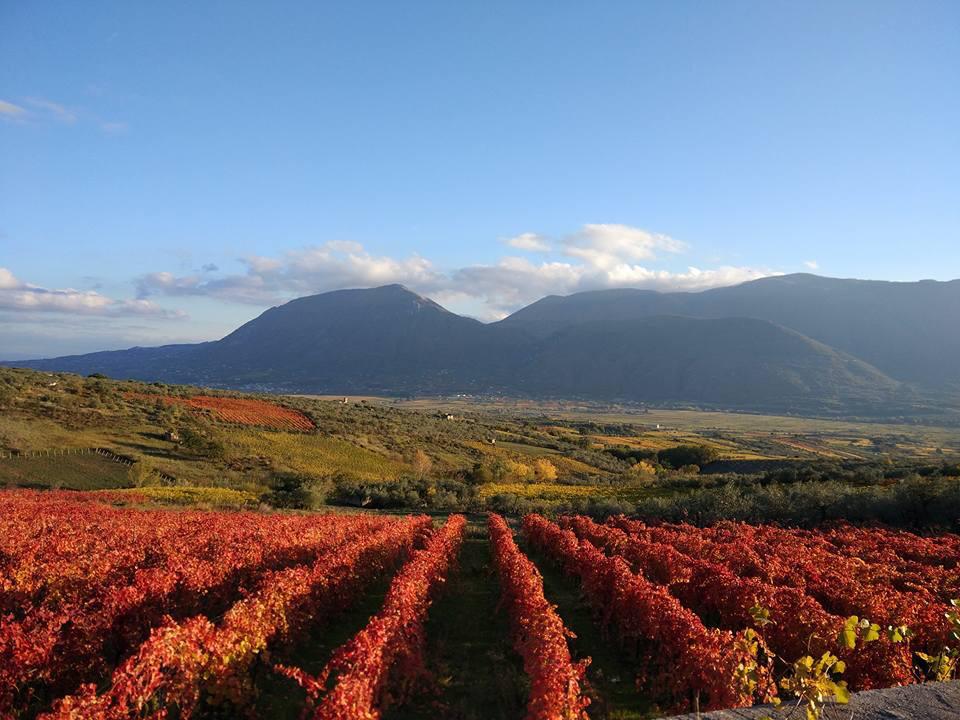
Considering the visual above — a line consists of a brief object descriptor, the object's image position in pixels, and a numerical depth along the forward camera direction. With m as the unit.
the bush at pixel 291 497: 32.47
